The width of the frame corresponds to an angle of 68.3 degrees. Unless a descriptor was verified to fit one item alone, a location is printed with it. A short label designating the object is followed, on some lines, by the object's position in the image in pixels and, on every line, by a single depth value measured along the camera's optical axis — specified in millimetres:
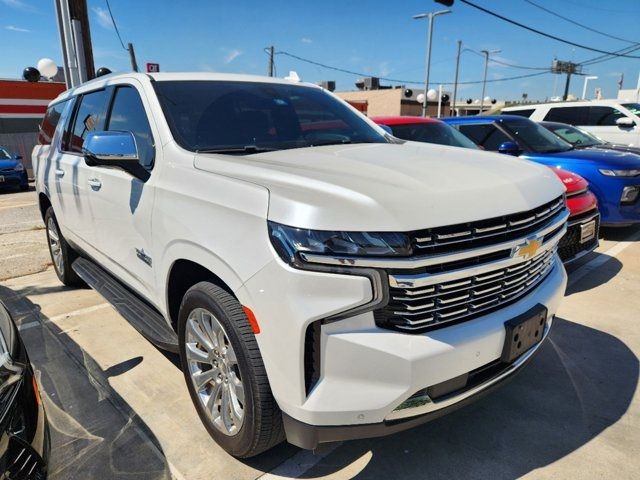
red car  4305
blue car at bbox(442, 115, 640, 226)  5840
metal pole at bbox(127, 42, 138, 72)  14305
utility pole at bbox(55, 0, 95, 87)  8656
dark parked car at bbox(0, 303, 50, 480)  1630
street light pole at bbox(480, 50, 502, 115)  40781
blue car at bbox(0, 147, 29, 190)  14750
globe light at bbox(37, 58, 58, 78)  18688
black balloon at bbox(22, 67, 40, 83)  17297
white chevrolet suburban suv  1718
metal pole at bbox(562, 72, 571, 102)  48031
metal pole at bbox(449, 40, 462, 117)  34469
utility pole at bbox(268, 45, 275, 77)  34375
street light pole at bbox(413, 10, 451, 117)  23411
